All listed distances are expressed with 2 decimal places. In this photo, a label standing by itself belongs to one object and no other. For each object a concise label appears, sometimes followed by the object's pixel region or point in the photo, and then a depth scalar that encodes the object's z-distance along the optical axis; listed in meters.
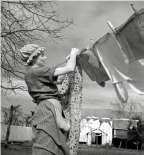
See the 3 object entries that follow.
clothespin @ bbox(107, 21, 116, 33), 2.18
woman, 1.83
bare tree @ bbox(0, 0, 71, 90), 6.13
